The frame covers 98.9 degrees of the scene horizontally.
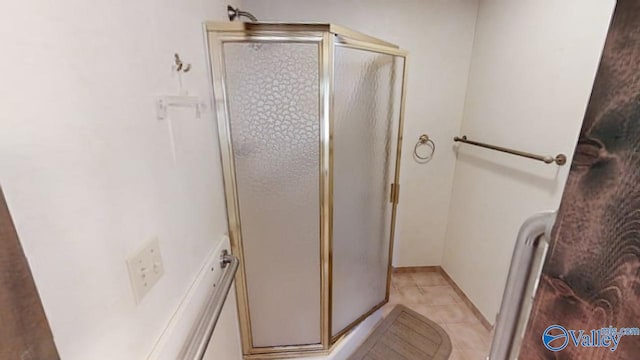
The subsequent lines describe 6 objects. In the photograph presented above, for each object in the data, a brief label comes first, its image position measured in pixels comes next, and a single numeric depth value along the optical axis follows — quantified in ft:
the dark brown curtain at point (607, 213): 1.08
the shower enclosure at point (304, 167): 3.88
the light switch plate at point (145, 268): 2.04
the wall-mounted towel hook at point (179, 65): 2.76
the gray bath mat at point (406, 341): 5.67
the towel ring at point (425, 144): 7.18
